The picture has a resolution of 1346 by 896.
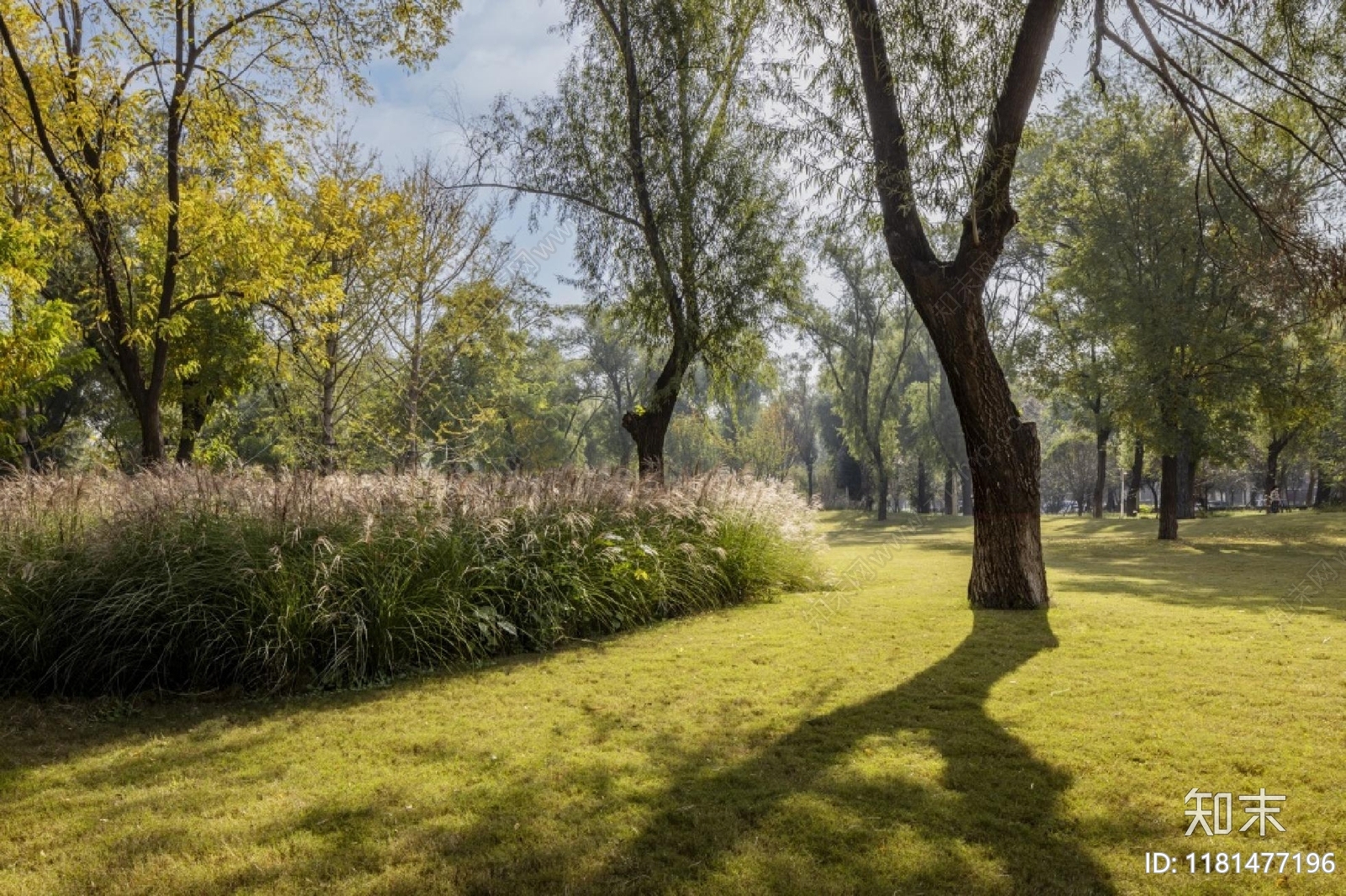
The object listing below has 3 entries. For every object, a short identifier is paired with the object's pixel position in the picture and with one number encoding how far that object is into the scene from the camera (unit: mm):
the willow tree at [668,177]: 11266
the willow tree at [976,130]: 6672
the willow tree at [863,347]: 30250
